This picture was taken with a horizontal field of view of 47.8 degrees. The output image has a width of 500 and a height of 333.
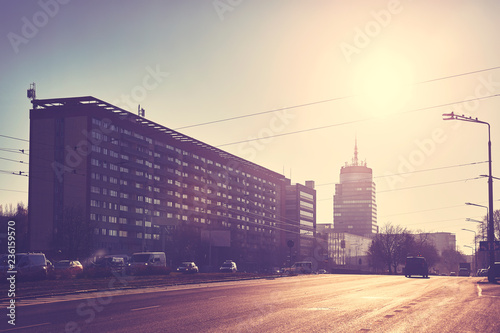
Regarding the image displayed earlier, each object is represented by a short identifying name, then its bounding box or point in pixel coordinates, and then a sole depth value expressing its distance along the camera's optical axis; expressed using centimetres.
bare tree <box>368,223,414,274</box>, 13888
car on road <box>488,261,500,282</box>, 4362
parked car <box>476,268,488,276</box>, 8272
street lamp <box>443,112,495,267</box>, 4288
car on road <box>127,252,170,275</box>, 4672
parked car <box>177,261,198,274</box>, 6162
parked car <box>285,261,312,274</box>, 7319
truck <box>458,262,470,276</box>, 11368
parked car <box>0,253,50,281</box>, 3281
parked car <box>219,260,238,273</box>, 7275
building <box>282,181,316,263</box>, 18525
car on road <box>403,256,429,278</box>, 6544
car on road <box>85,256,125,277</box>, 3912
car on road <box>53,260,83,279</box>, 4882
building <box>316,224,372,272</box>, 18251
